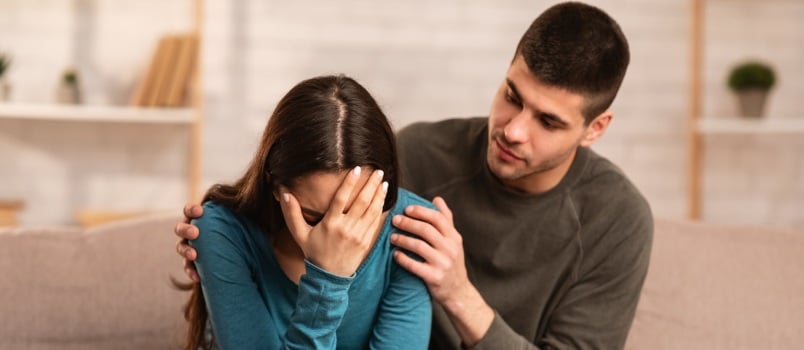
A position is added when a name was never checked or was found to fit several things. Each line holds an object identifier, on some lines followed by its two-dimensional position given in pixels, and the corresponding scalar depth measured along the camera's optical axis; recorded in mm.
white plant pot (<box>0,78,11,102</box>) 3154
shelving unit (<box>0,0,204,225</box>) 3133
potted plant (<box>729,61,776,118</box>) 3447
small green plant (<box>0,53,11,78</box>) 3162
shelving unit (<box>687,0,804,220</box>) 3422
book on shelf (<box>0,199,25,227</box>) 3082
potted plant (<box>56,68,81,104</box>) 3209
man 1624
